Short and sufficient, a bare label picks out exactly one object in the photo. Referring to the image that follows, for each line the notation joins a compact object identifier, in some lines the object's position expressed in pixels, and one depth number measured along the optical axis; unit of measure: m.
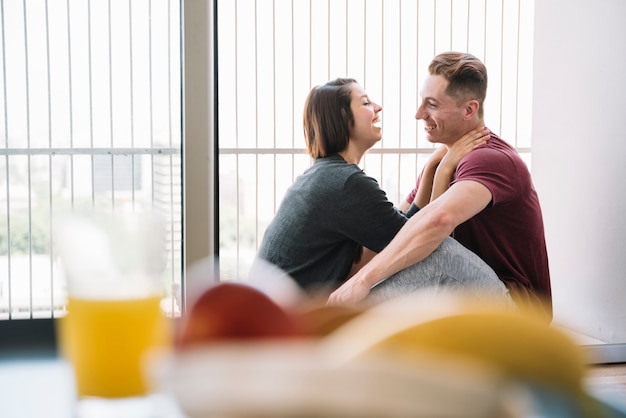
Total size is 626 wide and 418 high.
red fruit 0.39
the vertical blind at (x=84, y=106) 3.23
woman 2.25
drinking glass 0.53
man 2.14
